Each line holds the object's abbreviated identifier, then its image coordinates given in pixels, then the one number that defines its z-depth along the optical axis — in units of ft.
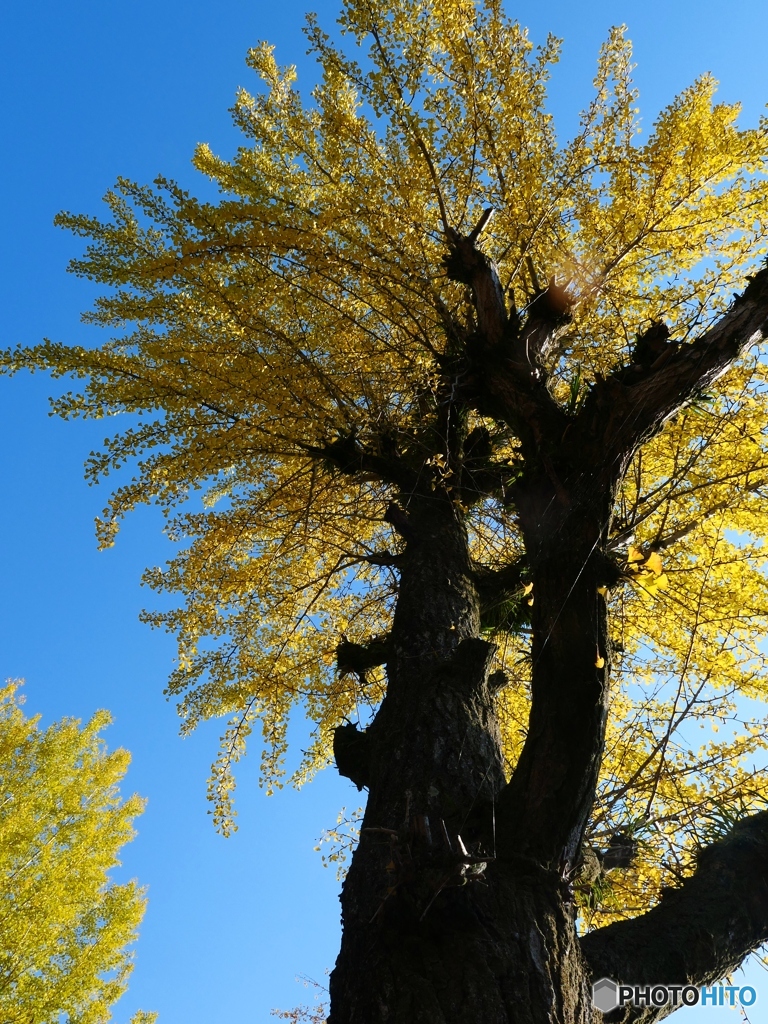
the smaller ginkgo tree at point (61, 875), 16.30
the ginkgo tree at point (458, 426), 6.94
